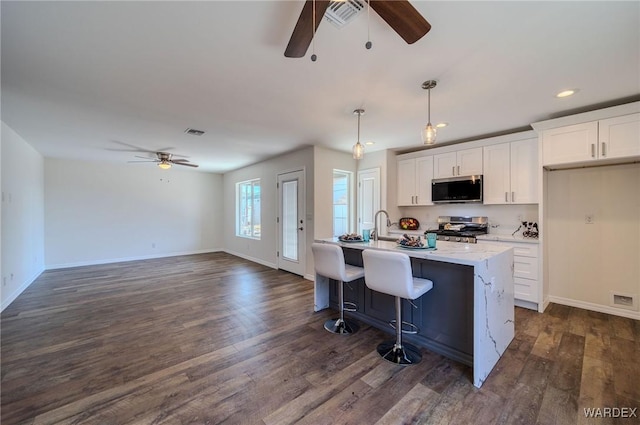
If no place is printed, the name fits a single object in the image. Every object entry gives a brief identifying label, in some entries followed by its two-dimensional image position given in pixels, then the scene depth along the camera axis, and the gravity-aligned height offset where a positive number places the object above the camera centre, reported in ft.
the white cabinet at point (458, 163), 13.71 +2.60
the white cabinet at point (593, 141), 9.13 +2.61
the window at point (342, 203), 18.12 +0.53
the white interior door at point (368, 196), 17.07 +0.95
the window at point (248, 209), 22.08 +0.21
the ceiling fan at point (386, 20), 4.14 +3.25
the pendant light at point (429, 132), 7.78 +2.36
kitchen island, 6.53 -2.80
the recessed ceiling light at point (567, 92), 8.58 +3.94
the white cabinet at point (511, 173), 11.94 +1.79
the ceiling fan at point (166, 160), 16.80 +3.49
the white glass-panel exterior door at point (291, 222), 16.71 -0.79
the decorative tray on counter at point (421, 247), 7.75 -1.14
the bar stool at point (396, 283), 6.86 -2.08
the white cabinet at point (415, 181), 15.70 +1.87
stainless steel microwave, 13.53 +1.11
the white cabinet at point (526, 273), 11.15 -2.82
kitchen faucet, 10.33 -1.01
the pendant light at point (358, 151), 9.51 +2.20
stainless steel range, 13.16 -1.00
